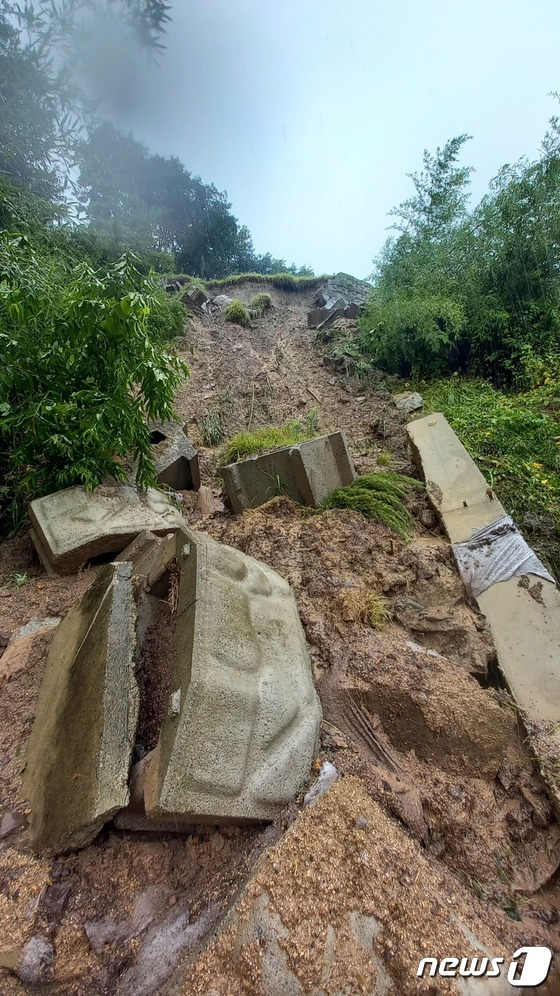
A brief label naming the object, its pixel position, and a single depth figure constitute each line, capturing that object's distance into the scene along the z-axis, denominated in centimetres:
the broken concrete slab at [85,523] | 238
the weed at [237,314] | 916
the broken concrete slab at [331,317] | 879
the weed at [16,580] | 240
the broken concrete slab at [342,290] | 1134
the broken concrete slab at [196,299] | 932
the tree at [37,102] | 605
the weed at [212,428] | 523
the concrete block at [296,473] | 326
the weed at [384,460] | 396
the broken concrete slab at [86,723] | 115
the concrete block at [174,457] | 389
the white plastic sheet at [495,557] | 228
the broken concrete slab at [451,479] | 277
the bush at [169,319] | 649
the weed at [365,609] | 211
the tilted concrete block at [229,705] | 114
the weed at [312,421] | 536
